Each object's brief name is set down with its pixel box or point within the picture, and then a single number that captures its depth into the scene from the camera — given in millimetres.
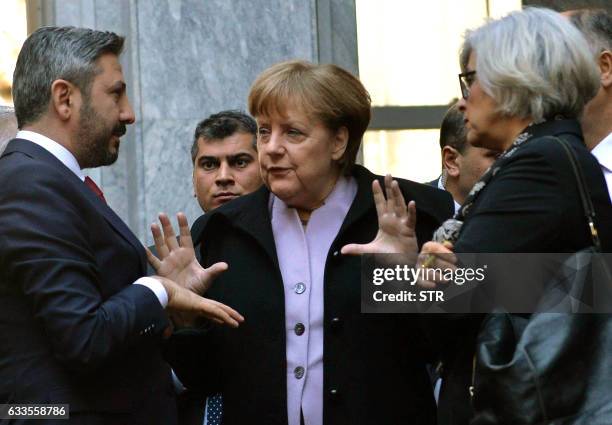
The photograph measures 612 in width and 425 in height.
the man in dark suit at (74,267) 4137
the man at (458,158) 6508
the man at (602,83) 5125
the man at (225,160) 6105
